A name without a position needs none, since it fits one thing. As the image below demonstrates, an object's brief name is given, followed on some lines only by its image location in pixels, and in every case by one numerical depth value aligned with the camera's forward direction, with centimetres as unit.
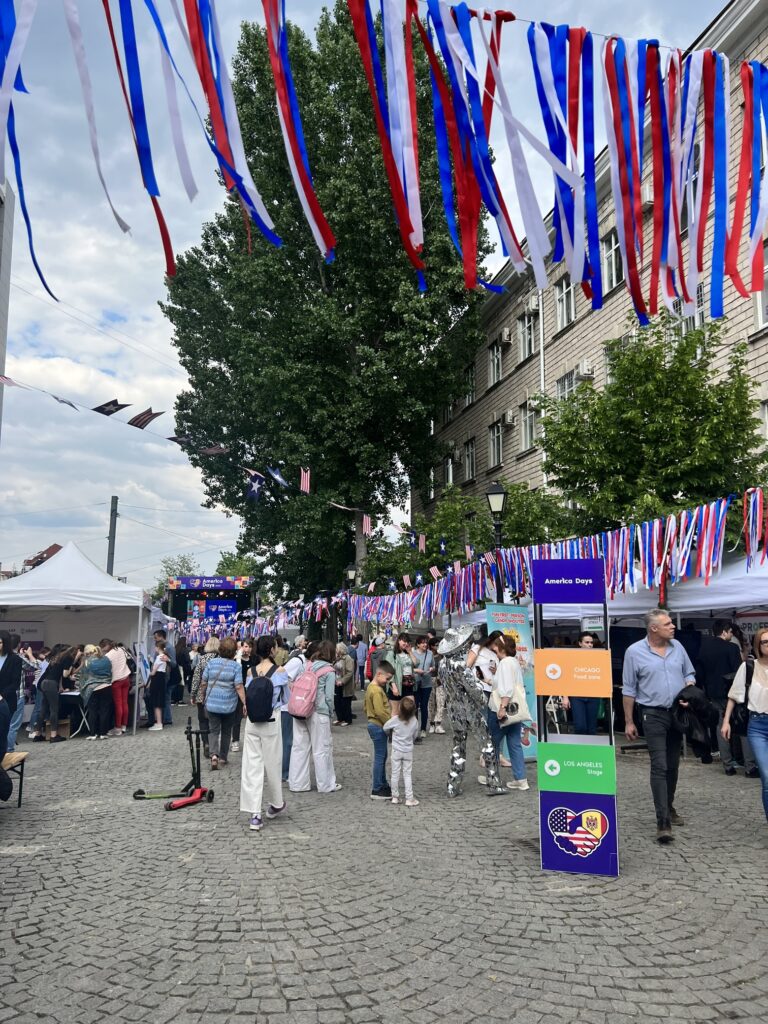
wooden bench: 786
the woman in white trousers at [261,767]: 732
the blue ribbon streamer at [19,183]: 415
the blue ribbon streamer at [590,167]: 531
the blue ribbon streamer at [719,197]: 570
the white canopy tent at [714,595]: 1016
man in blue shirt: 660
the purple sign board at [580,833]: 572
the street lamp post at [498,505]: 1393
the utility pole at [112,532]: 3522
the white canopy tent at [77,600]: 1526
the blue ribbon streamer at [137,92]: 412
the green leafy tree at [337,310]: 2455
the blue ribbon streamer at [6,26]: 393
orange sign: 587
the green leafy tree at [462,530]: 1788
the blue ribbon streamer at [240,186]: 445
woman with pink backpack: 918
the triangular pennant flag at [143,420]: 1619
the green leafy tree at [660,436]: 1302
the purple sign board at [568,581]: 626
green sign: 581
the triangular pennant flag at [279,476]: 2466
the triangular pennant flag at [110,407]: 1462
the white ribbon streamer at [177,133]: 427
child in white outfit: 823
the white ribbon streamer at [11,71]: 370
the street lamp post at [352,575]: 2727
